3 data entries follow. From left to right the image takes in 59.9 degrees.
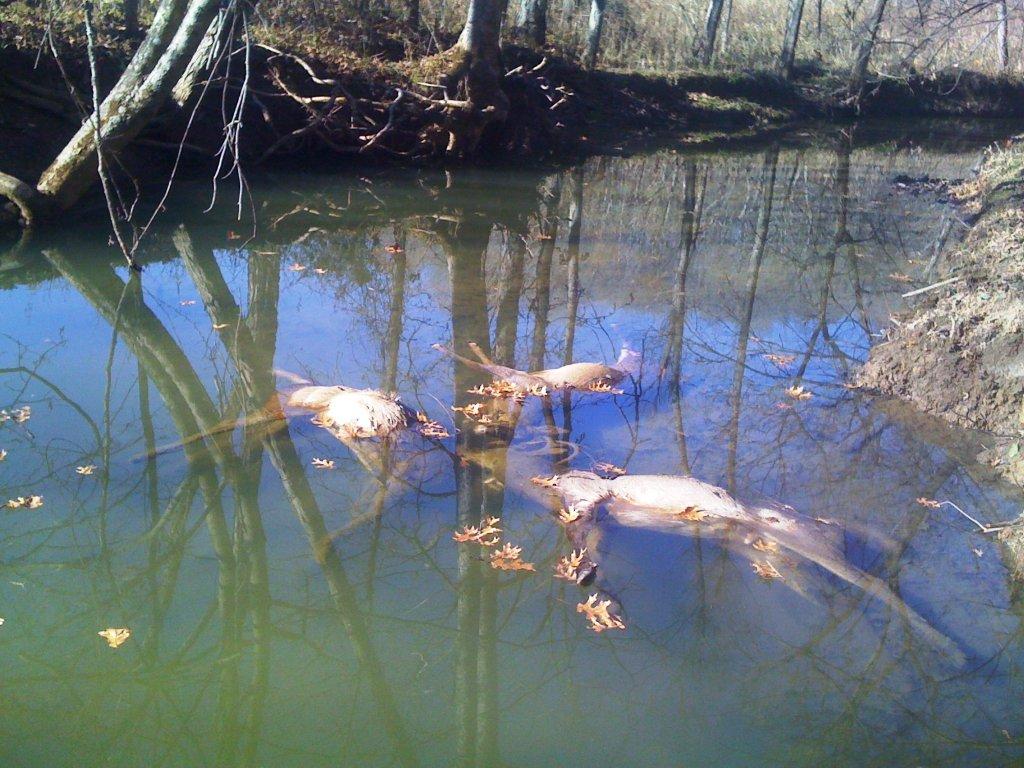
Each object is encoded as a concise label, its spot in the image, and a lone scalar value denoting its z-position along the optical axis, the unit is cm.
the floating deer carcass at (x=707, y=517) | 488
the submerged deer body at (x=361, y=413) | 591
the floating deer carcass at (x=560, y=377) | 697
